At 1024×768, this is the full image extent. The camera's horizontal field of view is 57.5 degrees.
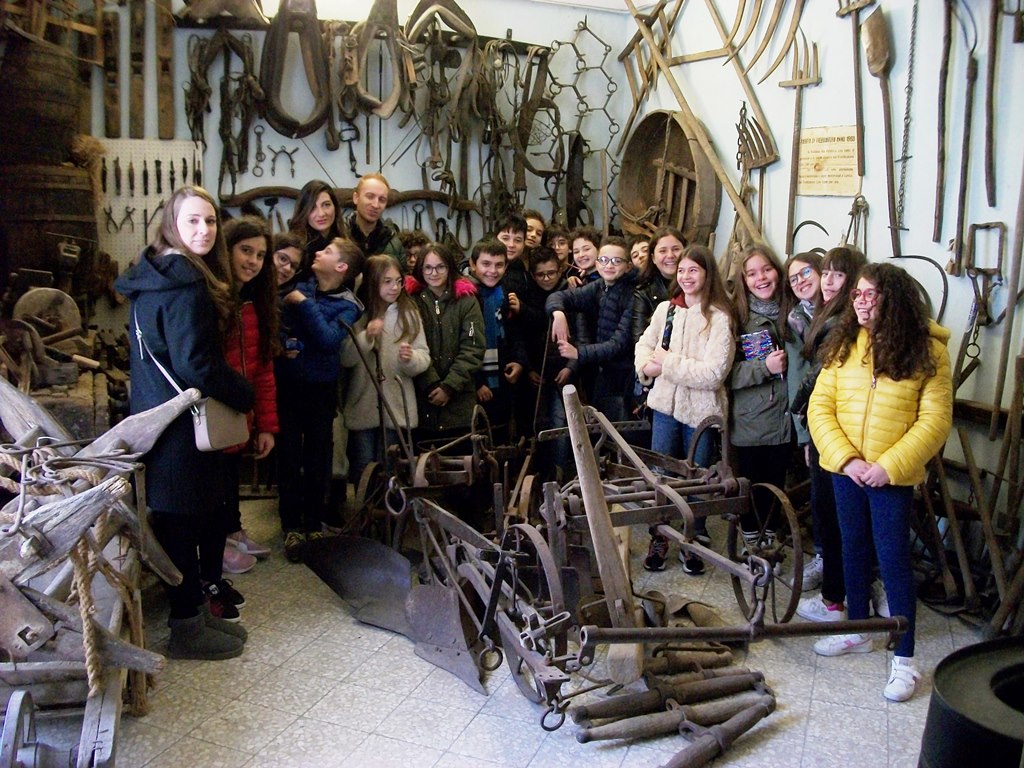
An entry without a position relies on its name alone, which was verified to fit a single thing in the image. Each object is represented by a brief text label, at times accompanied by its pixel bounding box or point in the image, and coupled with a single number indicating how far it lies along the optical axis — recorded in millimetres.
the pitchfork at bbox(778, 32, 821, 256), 4965
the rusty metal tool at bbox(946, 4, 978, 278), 4023
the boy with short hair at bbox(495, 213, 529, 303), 5043
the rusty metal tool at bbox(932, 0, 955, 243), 4117
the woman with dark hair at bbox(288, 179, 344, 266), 4379
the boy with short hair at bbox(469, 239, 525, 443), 4730
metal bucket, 2039
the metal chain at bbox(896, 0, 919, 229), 4328
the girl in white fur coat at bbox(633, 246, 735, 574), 4137
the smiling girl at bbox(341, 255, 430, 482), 4336
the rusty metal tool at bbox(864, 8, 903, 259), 4418
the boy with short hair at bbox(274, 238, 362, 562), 4105
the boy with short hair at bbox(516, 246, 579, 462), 4867
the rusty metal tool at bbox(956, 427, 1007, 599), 3613
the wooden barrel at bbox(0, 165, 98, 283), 4680
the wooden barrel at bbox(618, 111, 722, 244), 5738
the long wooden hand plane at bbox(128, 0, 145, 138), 5539
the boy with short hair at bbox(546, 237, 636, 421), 4723
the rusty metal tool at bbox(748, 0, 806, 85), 5026
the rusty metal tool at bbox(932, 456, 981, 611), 3750
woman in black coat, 3051
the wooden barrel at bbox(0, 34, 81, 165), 4672
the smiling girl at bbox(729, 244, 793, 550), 4145
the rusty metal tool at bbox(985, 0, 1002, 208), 3912
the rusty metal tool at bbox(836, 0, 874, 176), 4641
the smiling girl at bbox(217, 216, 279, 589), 3510
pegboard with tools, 5570
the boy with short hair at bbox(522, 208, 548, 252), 5551
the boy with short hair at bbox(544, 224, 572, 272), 5441
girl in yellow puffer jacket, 3168
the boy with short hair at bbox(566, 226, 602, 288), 5121
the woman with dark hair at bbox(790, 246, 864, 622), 3660
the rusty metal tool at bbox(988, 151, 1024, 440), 3807
